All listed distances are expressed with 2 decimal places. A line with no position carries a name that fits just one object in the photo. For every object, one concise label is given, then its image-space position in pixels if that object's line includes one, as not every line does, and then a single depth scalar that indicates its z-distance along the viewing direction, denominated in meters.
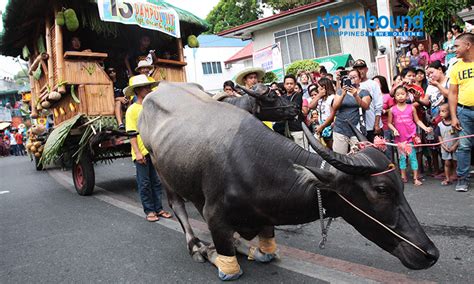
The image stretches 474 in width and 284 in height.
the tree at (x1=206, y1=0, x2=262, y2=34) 31.53
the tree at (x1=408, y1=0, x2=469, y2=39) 10.02
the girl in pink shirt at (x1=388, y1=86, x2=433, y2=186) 5.69
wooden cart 6.24
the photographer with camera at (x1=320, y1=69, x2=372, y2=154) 5.12
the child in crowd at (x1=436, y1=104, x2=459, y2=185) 5.20
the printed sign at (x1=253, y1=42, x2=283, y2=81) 13.85
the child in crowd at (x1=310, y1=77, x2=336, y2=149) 6.11
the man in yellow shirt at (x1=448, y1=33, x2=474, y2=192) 4.45
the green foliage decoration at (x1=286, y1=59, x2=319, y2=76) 14.35
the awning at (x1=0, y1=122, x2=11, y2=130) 29.14
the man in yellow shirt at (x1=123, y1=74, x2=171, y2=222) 4.68
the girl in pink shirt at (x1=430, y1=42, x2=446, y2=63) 9.37
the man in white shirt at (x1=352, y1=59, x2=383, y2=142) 5.57
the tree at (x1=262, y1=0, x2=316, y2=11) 24.84
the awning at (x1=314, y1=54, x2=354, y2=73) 15.36
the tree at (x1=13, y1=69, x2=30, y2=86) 51.18
